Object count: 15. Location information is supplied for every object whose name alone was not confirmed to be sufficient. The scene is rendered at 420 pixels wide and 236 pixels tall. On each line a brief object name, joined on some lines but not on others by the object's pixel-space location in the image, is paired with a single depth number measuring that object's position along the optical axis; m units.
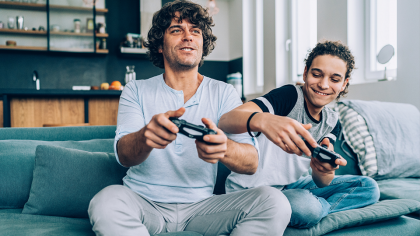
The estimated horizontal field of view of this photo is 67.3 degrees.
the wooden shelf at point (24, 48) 4.52
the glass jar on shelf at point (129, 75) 4.82
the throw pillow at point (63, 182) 1.32
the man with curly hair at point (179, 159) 0.93
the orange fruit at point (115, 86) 4.12
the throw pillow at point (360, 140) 1.85
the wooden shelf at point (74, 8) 4.65
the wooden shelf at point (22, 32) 4.52
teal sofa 1.22
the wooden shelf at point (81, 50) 4.63
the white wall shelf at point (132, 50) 4.96
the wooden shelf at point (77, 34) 4.62
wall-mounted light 4.13
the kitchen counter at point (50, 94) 3.31
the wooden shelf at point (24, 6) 4.56
